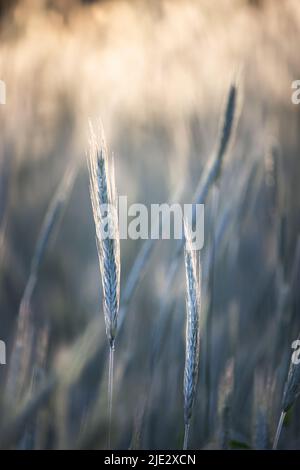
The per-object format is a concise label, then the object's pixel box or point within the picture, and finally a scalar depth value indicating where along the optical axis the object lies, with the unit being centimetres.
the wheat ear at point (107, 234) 81
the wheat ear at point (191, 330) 82
